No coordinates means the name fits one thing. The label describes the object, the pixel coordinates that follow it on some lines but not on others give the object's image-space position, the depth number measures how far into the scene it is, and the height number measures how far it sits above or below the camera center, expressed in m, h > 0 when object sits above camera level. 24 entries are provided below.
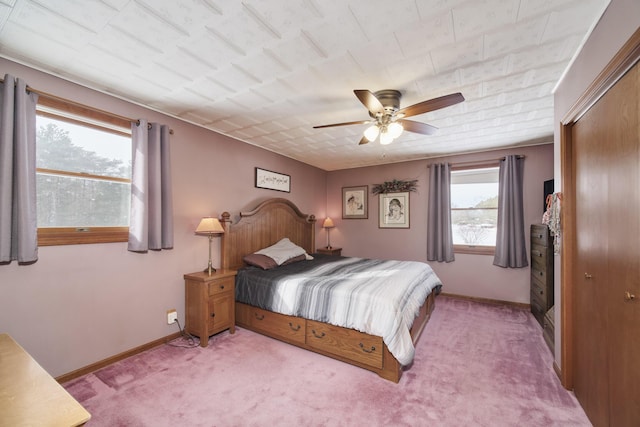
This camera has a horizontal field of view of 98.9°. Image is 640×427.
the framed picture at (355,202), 5.65 +0.29
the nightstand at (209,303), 2.91 -0.97
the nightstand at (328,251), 5.52 -0.71
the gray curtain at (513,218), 4.17 -0.03
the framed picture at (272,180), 4.32 +0.59
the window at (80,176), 2.25 +0.35
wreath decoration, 5.10 +0.57
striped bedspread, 2.32 -0.79
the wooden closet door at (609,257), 1.33 -0.23
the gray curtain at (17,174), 1.93 +0.29
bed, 2.38 -0.93
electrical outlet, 3.02 -1.12
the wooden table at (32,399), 1.02 -0.76
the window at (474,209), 4.55 +0.13
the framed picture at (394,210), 5.18 +0.11
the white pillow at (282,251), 3.86 -0.53
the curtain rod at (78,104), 2.12 +0.96
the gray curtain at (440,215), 4.67 +0.02
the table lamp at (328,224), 5.74 -0.17
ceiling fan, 2.07 +0.87
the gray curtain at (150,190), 2.66 +0.25
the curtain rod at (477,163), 4.42 +0.89
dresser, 3.29 -0.71
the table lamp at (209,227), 3.07 -0.13
